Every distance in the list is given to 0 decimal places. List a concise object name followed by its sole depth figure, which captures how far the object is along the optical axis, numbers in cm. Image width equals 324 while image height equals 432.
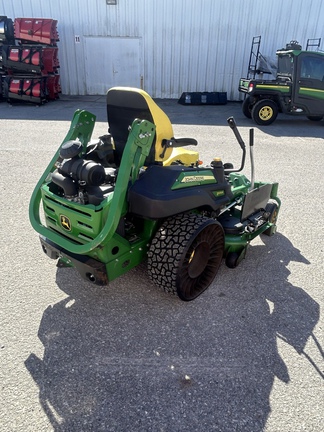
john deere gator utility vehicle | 884
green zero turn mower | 223
